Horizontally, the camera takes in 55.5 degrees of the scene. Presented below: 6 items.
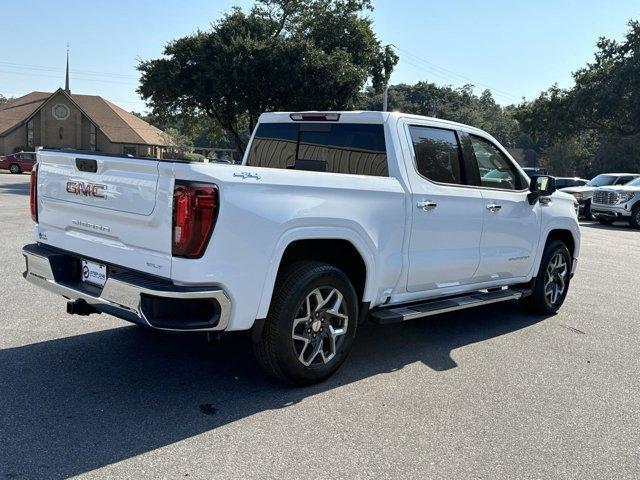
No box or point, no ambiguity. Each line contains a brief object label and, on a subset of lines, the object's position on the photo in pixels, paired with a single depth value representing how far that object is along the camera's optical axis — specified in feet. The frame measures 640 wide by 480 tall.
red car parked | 139.33
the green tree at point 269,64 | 91.97
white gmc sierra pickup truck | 12.04
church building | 185.47
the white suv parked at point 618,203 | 68.13
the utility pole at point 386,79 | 109.29
